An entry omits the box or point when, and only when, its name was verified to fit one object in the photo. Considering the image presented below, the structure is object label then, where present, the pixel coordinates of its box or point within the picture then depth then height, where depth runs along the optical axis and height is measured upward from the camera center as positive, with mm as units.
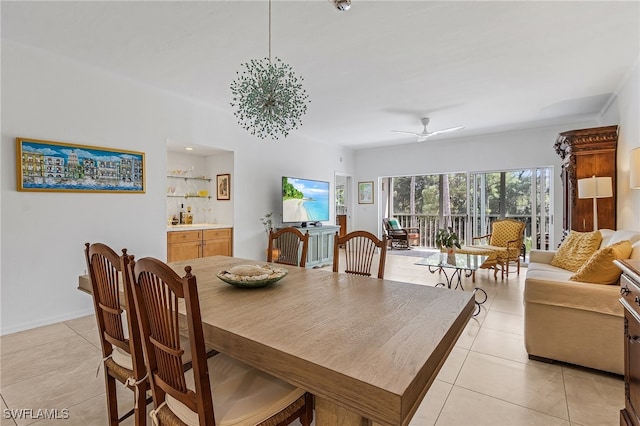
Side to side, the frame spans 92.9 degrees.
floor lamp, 3678 +212
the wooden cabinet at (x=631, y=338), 1248 -587
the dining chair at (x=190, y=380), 911 -619
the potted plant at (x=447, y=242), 4086 -493
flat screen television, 5637 +122
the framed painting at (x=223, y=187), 4898 +328
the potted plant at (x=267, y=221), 5383 -265
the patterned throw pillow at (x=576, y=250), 3082 -477
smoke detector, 2047 +1376
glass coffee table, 3633 -712
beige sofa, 2066 -841
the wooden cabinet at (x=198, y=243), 4109 -527
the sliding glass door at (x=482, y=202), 6113 +87
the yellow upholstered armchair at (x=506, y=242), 4770 -605
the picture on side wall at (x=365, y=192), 8039 +374
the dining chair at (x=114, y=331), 1208 -561
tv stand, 5754 -765
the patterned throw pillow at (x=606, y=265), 2117 -423
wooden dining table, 776 -444
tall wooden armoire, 3928 +531
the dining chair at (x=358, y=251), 2193 -339
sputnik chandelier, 2117 +769
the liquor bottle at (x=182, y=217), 4914 -162
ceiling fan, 5014 +1281
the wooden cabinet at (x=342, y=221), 8641 -423
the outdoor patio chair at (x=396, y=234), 8352 -767
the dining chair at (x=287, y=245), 2562 -329
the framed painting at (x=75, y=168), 2902 +420
